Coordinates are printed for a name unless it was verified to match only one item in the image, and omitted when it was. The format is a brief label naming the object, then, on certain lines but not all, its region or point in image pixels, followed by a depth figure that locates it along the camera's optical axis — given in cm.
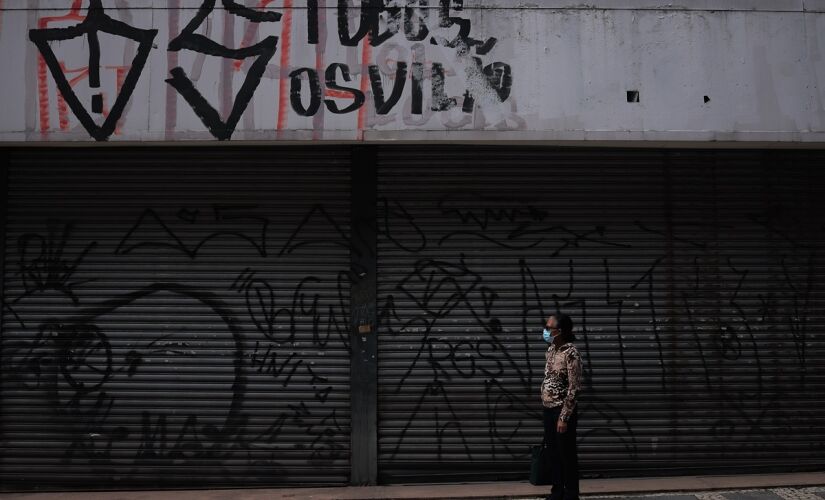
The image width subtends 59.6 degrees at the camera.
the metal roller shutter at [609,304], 714
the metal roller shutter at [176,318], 705
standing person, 595
